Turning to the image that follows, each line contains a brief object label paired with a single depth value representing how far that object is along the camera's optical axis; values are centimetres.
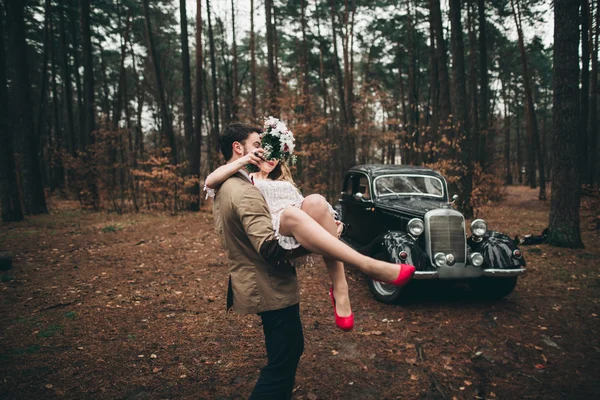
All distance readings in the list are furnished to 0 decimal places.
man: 192
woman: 183
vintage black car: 489
